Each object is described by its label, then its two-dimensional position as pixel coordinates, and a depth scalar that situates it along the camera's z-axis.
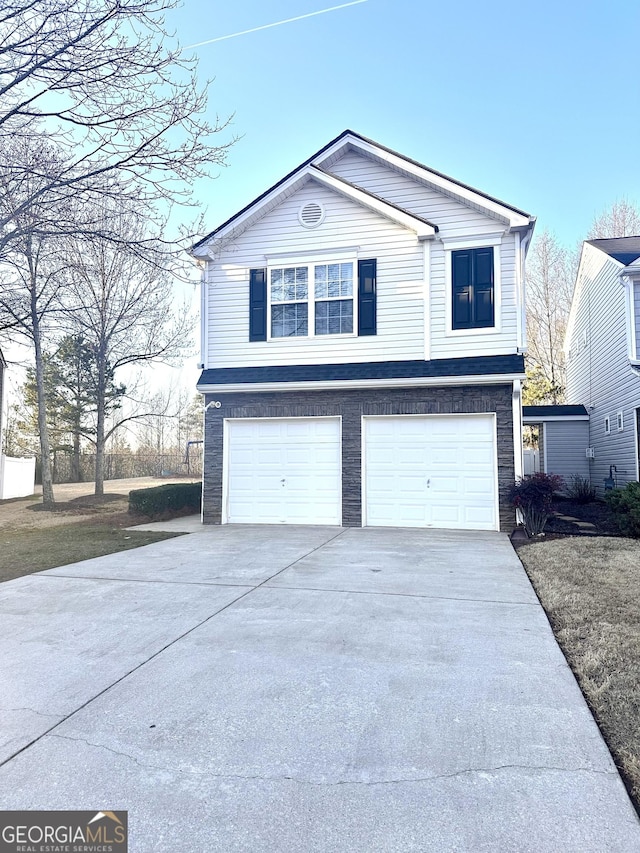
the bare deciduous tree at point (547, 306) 27.73
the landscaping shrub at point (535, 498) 9.28
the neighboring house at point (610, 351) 12.48
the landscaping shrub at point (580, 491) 15.66
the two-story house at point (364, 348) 10.31
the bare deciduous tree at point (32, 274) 7.03
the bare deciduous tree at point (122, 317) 15.74
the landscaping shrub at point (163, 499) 12.75
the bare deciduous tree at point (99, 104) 6.24
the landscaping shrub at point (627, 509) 8.82
